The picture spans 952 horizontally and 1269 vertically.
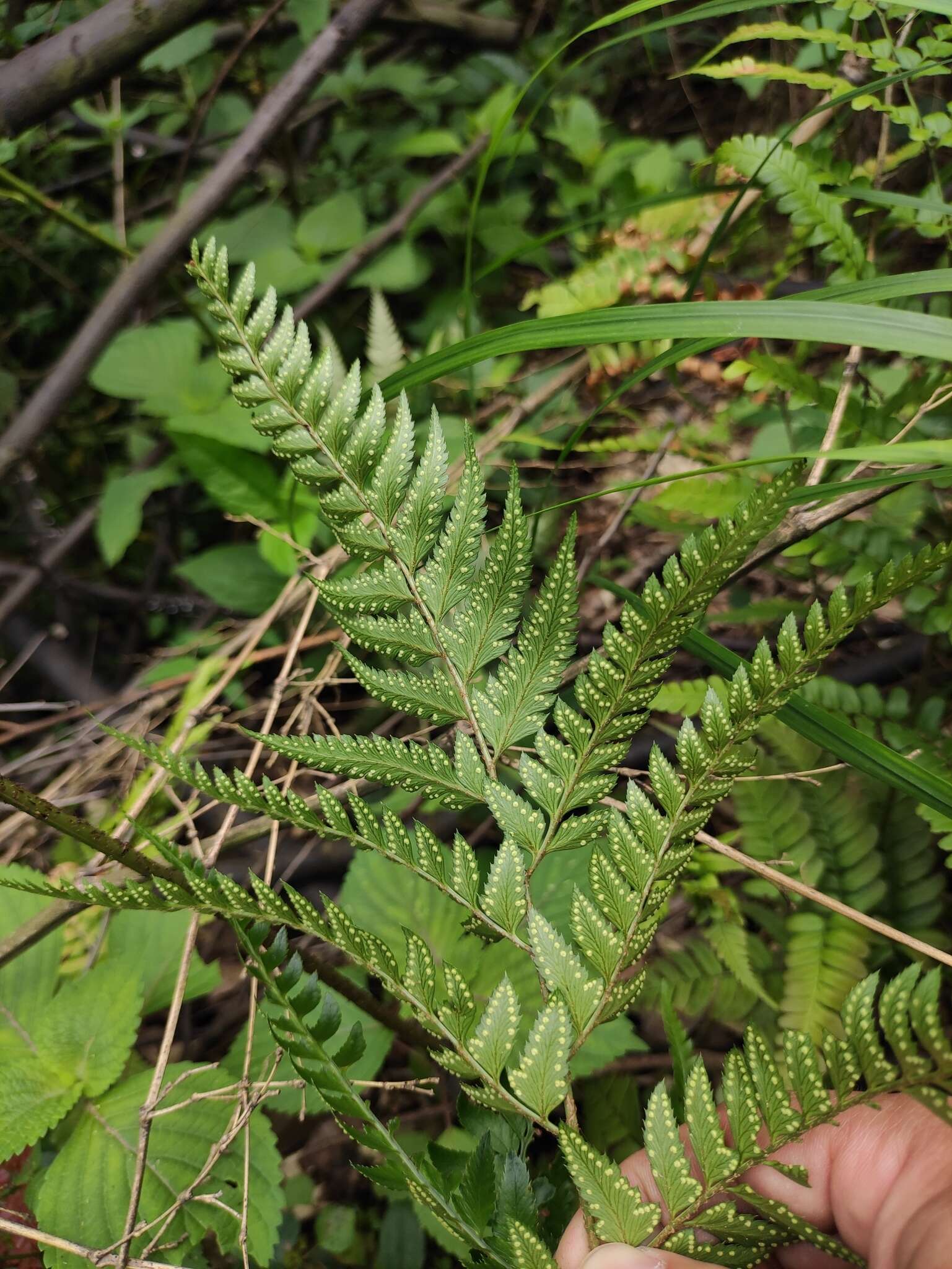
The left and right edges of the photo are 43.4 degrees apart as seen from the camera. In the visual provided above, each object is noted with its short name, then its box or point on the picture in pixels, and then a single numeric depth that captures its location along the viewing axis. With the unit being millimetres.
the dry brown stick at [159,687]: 559
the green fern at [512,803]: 300
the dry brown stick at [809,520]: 394
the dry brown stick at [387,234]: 787
